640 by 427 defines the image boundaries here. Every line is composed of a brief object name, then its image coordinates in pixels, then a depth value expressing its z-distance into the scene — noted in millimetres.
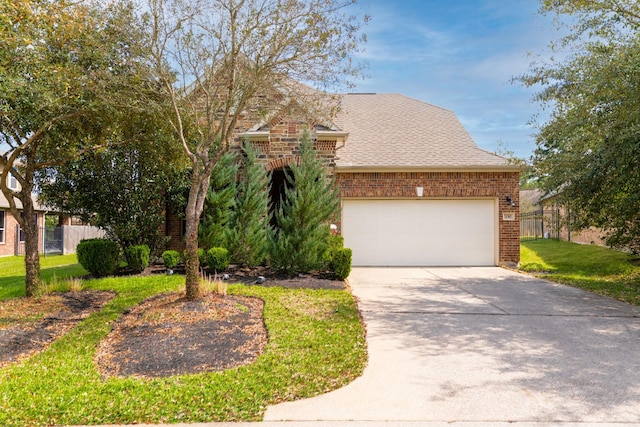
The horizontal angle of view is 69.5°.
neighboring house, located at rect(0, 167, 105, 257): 22094
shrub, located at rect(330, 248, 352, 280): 10312
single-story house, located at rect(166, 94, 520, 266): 14180
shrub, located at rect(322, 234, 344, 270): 10625
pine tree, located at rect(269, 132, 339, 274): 10219
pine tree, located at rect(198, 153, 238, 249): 11469
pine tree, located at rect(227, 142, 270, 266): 11523
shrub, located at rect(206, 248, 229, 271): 10617
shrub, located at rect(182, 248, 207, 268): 10643
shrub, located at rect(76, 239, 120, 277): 10508
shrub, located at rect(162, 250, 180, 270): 11164
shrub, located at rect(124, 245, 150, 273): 10758
